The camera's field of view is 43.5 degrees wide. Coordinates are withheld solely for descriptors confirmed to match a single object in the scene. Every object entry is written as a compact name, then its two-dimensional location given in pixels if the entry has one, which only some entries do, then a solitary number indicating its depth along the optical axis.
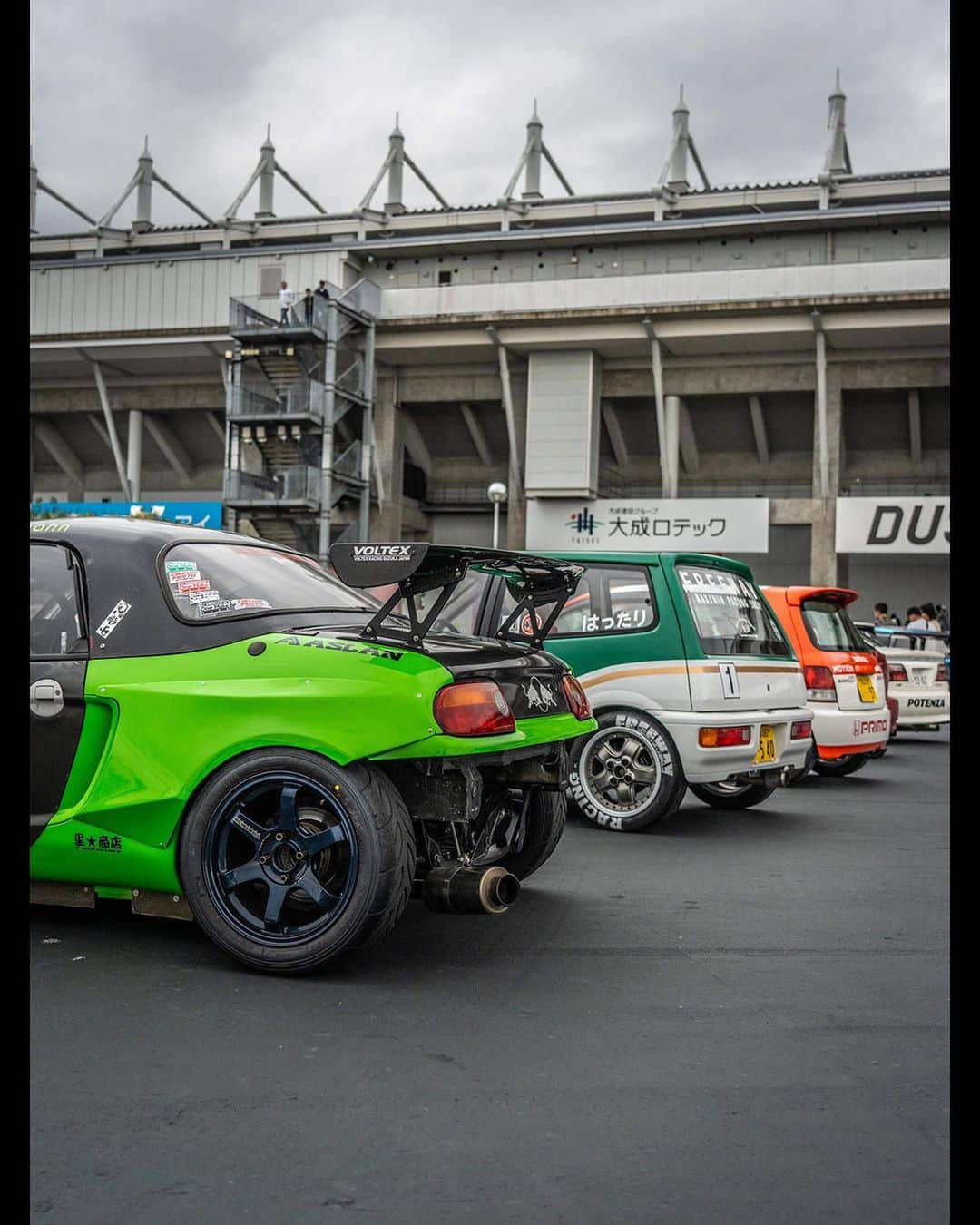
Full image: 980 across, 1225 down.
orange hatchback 10.41
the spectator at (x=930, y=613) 30.83
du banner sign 35.81
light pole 28.07
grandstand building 37.56
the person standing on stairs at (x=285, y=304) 39.19
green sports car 4.21
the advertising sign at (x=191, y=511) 38.78
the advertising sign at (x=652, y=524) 37.25
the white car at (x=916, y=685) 15.69
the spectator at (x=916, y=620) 21.76
